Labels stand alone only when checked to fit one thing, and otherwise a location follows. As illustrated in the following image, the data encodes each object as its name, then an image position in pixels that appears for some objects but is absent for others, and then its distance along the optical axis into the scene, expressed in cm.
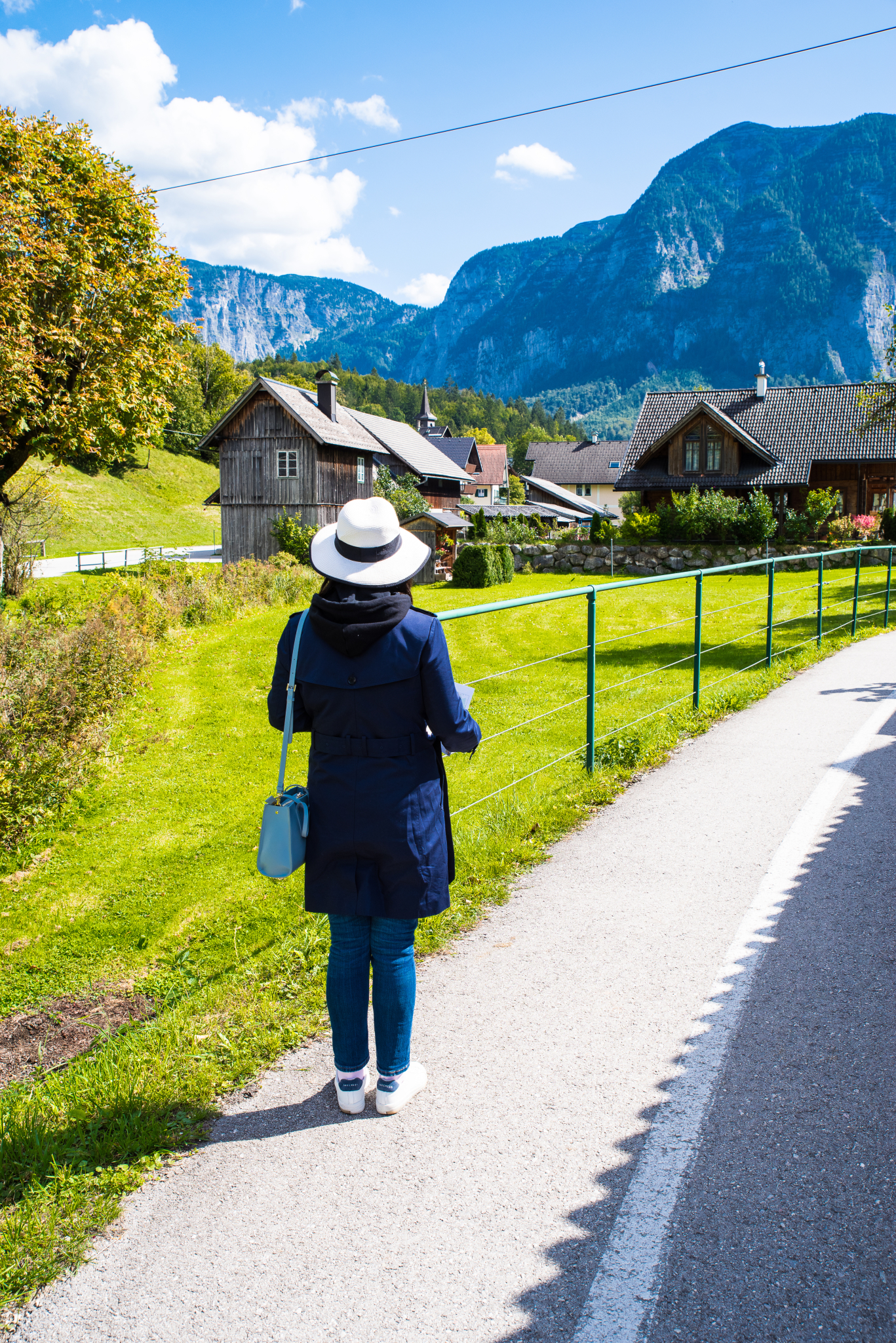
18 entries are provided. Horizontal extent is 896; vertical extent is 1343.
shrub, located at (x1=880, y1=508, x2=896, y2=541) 3244
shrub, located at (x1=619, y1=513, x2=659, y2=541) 3719
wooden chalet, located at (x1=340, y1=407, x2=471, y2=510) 5159
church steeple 9656
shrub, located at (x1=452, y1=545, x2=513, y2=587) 3347
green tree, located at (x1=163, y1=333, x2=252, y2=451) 8112
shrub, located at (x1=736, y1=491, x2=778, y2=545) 3478
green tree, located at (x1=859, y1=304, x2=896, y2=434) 2186
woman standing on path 284
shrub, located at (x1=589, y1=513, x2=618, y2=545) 3781
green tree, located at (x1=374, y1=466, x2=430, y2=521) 4672
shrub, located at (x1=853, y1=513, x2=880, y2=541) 3316
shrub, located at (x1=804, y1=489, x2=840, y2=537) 3506
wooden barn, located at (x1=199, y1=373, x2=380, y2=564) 4169
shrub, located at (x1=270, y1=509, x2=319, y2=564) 4062
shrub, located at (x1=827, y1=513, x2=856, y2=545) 3350
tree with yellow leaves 2039
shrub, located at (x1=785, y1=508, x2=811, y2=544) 3525
